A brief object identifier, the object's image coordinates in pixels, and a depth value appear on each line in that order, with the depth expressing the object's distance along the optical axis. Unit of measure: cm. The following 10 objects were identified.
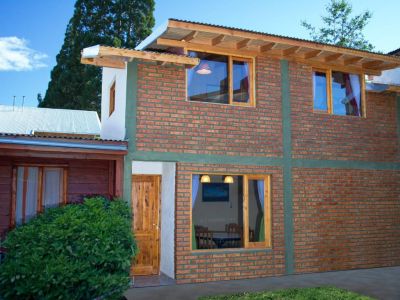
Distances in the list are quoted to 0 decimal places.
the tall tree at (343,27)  2906
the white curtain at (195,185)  915
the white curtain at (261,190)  977
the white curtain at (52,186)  934
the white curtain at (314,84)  1057
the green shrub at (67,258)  575
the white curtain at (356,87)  1114
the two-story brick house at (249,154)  891
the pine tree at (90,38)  2595
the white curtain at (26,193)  911
